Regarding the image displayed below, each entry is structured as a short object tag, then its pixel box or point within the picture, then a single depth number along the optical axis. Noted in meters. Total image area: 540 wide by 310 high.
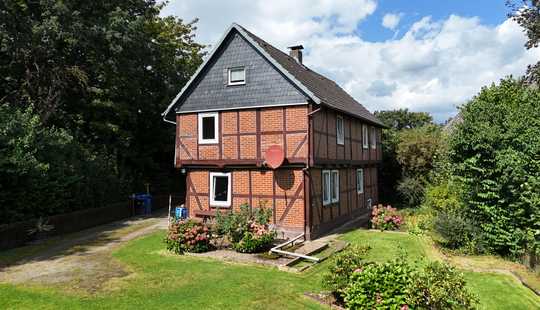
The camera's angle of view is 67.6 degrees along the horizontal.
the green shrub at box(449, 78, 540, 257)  12.11
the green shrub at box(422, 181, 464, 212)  15.12
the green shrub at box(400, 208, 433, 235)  17.02
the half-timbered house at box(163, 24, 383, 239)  16.02
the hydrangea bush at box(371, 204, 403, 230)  18.31
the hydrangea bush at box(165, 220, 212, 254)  13.73
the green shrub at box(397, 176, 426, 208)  25.14
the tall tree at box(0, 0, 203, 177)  21.00
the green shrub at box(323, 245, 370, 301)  8.59
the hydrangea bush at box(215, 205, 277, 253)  13.45
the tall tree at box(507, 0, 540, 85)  20.69
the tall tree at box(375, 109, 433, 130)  52.22
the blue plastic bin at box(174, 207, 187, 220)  18.60
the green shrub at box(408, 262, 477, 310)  6.78
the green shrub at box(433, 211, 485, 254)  13.62
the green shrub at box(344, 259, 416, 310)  7.18
